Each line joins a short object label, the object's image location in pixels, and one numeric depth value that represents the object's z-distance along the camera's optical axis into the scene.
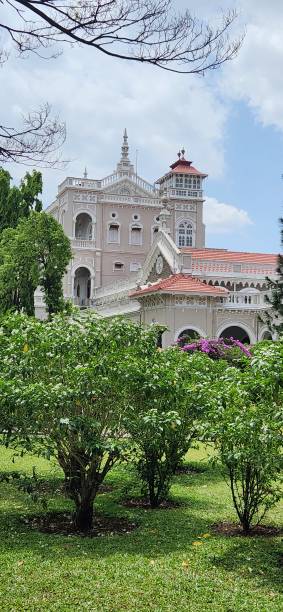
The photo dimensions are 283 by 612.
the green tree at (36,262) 21.41
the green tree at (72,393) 6.38
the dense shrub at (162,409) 6.70
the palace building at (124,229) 29.05
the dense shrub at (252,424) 5.58
